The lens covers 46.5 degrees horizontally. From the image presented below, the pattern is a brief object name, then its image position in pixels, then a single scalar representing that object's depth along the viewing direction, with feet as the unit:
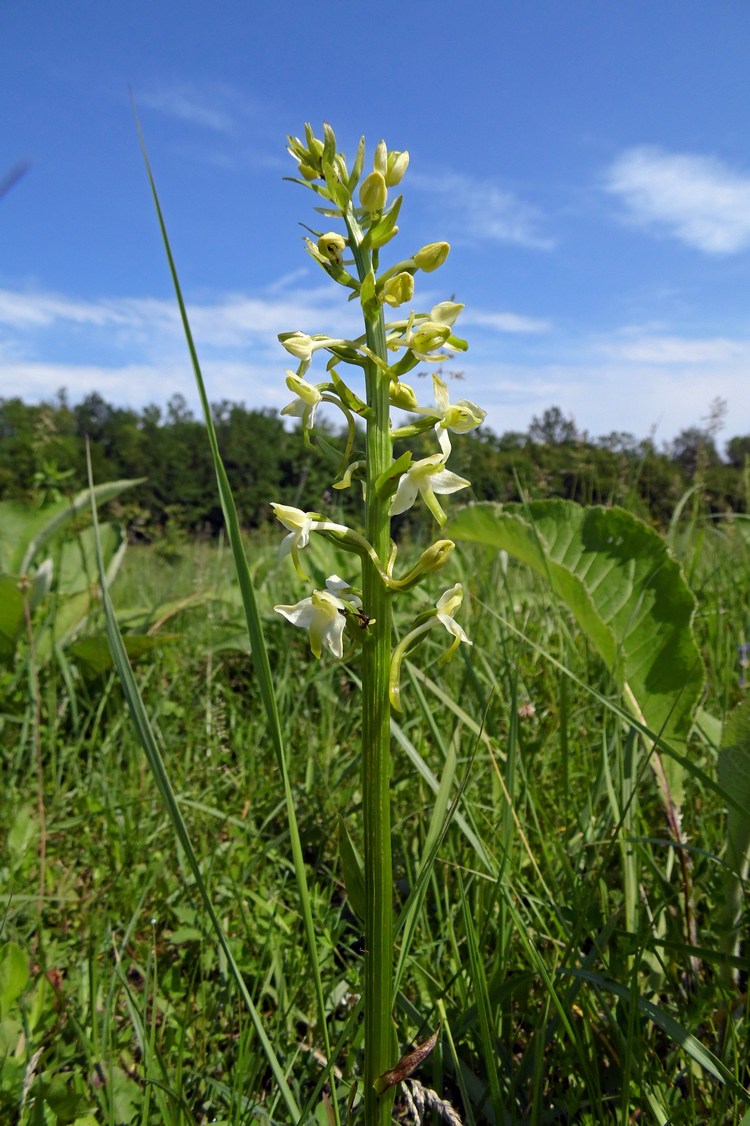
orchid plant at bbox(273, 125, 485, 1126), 0.80
